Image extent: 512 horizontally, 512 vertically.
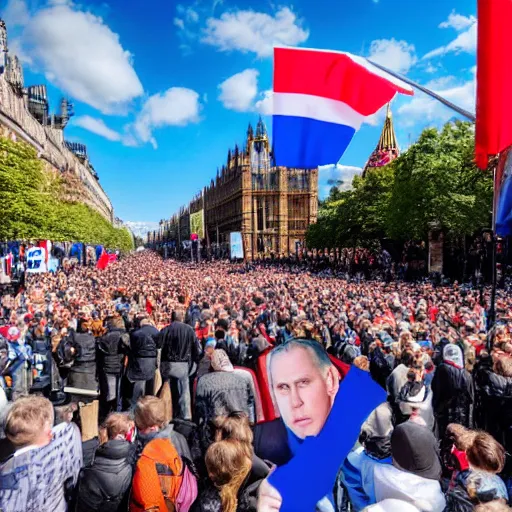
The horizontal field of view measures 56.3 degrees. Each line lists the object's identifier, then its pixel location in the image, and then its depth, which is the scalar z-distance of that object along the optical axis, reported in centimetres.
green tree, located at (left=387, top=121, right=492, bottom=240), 2569
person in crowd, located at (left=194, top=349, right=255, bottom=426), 491
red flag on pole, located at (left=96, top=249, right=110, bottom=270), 2881
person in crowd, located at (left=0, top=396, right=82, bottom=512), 312
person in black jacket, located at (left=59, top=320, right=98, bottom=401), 752
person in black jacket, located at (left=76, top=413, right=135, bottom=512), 327
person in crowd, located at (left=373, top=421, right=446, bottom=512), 295
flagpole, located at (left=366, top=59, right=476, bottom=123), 435
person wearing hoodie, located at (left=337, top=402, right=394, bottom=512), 339
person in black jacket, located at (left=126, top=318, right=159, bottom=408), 745
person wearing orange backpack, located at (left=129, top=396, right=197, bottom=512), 321
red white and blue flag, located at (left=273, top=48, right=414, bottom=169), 486
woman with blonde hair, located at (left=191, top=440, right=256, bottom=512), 296
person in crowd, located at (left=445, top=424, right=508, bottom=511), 296
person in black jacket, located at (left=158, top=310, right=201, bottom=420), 720
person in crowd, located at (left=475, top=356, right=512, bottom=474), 542
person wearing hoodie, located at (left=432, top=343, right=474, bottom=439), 589
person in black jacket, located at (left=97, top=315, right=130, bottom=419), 773
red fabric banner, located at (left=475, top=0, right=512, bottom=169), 374
